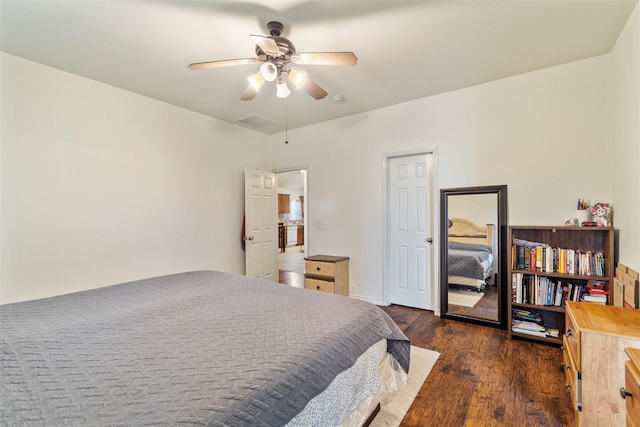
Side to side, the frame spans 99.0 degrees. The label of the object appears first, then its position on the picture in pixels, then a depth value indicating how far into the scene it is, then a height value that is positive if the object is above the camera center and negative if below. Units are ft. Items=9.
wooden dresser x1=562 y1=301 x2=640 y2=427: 4.28 -2.47
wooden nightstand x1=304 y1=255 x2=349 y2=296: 11.75 -2.59
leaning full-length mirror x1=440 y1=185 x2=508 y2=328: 9.54 -1.41
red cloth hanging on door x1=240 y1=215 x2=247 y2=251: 13.76 -1.12
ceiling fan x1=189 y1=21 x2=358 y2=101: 5.88 +3.53
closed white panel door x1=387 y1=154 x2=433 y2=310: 11.12 -0.68
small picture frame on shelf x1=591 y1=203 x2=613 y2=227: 7.55 +0.02
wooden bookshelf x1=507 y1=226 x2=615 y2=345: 7.74 -1.60
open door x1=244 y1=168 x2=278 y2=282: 13.38 -0.43
